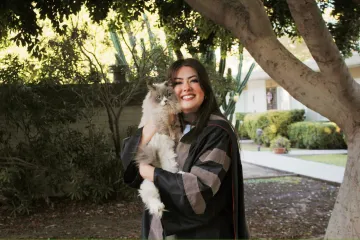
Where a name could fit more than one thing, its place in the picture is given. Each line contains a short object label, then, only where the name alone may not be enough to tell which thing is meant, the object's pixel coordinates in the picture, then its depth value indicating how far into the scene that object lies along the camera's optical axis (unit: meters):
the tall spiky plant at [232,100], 12.52
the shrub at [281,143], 16.22
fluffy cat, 2.16
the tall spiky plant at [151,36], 8.62
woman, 1.92
